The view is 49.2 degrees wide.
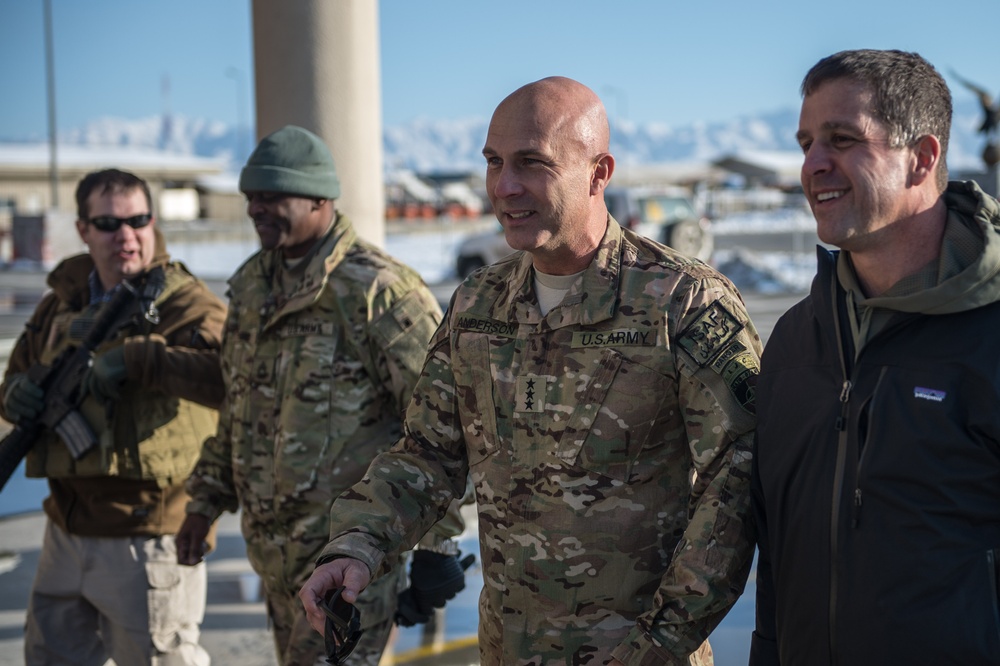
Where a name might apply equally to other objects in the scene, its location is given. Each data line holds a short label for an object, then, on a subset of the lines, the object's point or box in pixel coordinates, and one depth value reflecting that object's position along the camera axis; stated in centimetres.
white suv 1872
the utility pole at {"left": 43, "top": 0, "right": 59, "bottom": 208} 3008
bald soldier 235
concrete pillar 615
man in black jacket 189
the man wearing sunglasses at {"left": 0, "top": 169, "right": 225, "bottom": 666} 383
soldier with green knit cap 337
